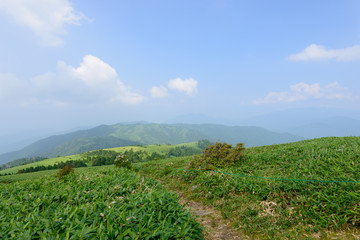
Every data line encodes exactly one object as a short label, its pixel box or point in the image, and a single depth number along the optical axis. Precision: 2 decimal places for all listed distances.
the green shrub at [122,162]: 16.00
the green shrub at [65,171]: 10.49
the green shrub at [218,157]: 11.68
